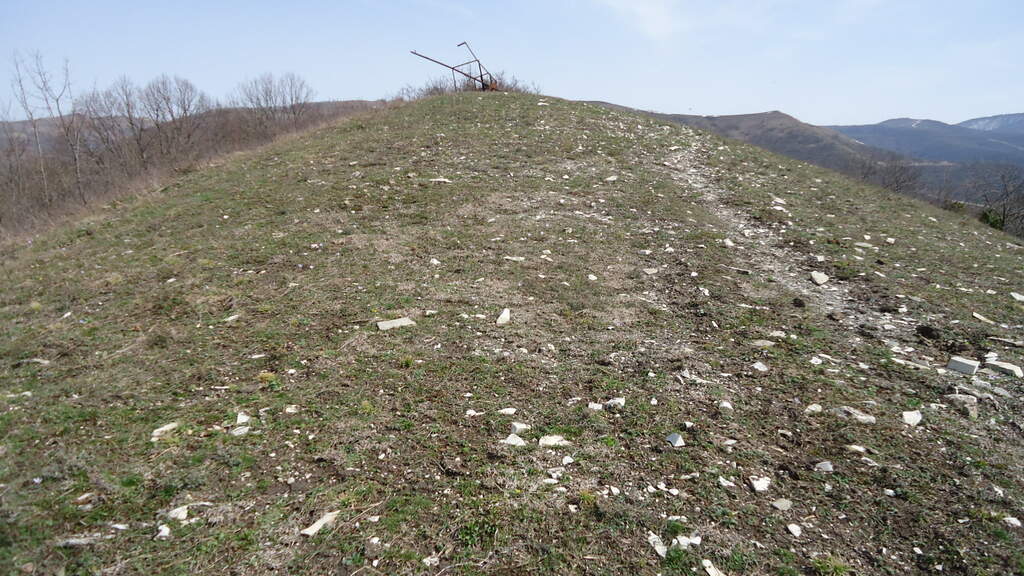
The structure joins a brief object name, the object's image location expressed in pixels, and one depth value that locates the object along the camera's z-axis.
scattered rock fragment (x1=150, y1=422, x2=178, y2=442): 2.85
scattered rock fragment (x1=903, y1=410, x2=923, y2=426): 2.95
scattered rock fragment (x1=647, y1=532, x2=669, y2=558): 2.10
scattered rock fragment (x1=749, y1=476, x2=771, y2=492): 2.47
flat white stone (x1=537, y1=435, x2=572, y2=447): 2.79
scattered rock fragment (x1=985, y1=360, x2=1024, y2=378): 3.40
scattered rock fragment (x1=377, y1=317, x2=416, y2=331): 4.15
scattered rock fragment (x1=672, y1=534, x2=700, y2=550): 2.12
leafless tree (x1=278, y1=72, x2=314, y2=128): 35.84
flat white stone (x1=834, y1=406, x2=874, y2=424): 2.97
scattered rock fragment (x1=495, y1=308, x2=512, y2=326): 4.25
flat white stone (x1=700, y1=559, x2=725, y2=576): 1.99
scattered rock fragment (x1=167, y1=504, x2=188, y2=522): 2.26
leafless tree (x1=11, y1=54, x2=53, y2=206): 23.15
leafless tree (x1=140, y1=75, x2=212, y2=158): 29.66
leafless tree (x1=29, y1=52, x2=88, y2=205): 24.44
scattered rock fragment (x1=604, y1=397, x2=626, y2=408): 3.14
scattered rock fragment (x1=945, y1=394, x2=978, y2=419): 3.03
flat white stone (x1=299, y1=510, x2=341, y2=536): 2.18
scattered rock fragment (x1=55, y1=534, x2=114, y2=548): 2.09
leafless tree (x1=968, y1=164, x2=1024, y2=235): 26.91
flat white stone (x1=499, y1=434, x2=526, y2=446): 2.80
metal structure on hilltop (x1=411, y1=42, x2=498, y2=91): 17.19
